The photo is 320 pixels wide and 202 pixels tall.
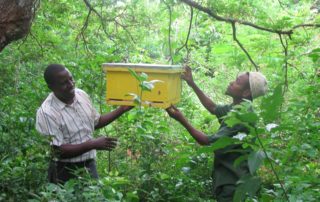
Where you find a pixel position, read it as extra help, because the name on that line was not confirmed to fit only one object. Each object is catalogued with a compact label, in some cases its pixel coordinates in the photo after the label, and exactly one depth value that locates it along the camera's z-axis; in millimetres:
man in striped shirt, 3326
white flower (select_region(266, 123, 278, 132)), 1772
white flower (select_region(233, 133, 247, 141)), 1813
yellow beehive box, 3293
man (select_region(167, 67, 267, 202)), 3410
